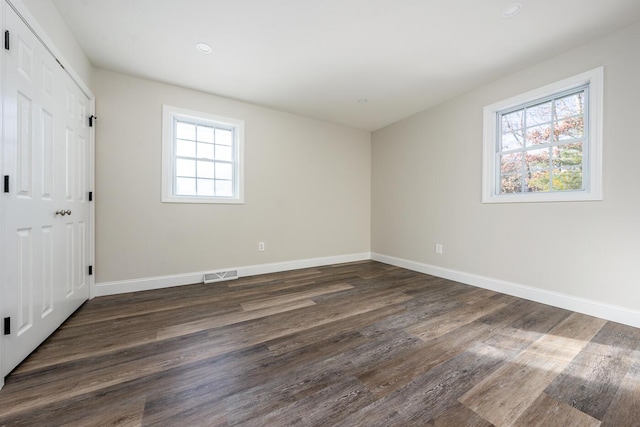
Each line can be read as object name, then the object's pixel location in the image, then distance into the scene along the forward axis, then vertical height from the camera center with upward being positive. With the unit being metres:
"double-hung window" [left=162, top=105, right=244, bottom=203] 3.07 +0.75
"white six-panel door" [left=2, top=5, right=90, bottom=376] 1.42 +0.14
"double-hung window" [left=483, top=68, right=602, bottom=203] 2.26 +0.75
